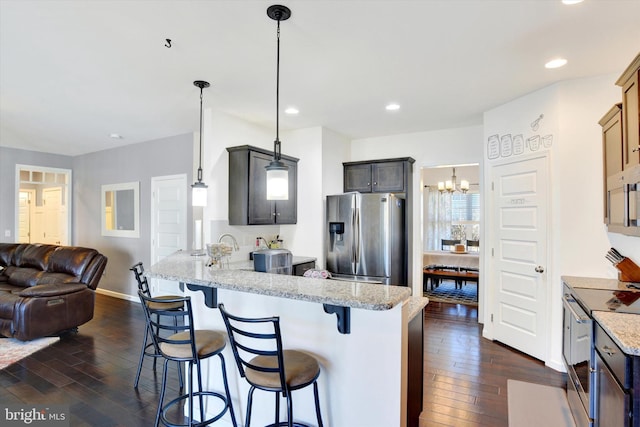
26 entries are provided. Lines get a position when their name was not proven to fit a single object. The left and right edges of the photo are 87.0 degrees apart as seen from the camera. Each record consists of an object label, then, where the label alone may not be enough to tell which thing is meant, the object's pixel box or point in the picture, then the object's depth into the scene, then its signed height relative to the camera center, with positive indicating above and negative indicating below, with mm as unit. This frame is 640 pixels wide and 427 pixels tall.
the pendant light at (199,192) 3520 +246
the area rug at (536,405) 2473 -1495
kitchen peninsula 1697 -652
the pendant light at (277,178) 2307 +265
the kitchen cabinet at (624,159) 2207 +440
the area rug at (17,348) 3445 -1471
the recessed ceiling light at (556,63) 2891 +1345
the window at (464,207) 8133 +232
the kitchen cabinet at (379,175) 5203 +648
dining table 6082 -784
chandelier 7242 +666
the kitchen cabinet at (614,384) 1423 -777
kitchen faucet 4179 -308
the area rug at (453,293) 5914 -1468
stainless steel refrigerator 4676 -295
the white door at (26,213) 7061 +42
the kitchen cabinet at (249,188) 4152 +355
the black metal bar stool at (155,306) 2814 -827
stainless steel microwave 2172 +106
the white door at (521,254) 3508 -415
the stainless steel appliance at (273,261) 3727 -510
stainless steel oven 1979 -958
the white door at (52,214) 7046 +22
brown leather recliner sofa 3814 -913
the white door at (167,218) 5254 -40
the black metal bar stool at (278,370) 1622 -798
